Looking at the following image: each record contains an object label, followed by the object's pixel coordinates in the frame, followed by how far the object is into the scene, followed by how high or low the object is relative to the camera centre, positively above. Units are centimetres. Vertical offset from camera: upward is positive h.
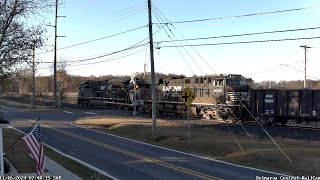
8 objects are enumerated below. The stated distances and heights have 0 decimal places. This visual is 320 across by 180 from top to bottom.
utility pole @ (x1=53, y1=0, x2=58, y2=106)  6526 +793
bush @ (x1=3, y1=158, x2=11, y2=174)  1661 -293
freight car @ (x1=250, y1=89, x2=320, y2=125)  3384 -93
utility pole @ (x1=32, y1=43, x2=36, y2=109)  2129 +192
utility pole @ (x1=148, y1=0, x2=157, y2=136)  3120 +117
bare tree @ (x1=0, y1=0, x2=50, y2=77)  1998 +256
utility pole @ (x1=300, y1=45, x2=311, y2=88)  7212 +641
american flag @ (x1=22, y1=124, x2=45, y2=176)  1370 -180
